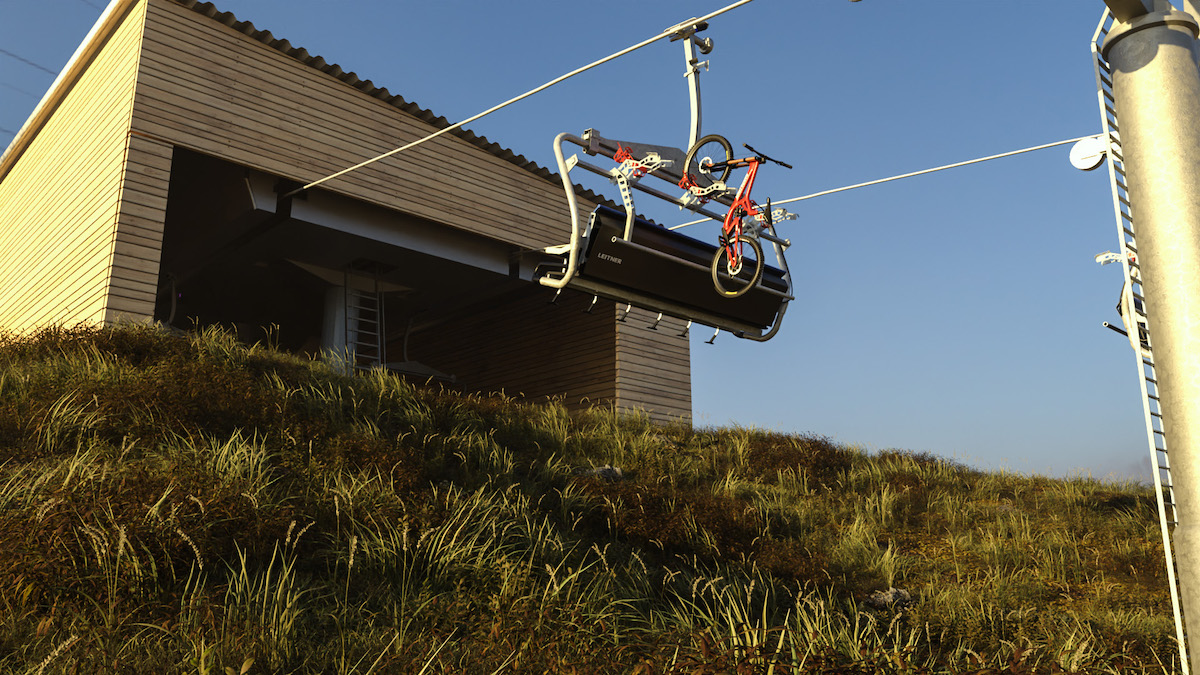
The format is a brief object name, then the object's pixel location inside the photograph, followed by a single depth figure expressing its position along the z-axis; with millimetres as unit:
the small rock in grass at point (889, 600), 6973
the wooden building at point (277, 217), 11336
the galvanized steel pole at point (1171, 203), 2879
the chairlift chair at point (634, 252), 8062
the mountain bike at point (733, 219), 8156
